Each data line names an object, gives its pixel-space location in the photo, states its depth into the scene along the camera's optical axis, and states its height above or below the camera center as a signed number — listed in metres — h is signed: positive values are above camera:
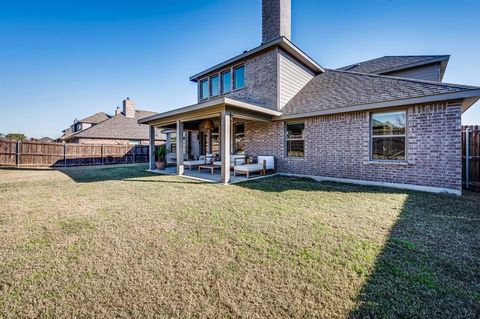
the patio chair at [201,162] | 11.74 -0.25
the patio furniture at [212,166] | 10.17 -0.43
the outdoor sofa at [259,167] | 9.02 -0.42
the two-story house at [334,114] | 6.32 +1.69
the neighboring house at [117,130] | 23.92 +3.39
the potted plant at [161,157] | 12.49 +0.04
